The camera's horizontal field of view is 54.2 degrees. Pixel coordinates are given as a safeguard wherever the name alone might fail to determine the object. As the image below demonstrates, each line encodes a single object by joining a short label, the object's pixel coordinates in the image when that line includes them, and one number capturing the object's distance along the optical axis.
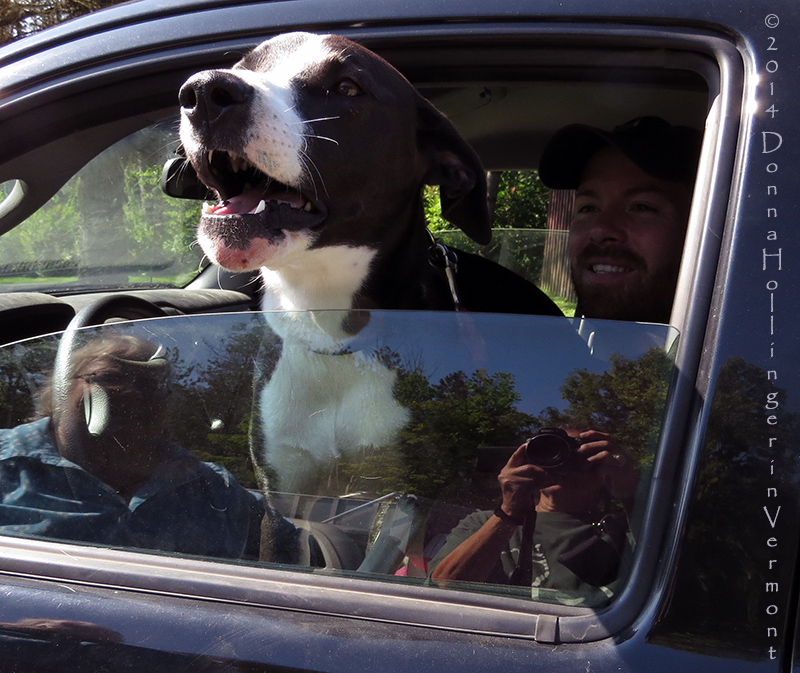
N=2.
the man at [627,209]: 2.00
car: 0.91
